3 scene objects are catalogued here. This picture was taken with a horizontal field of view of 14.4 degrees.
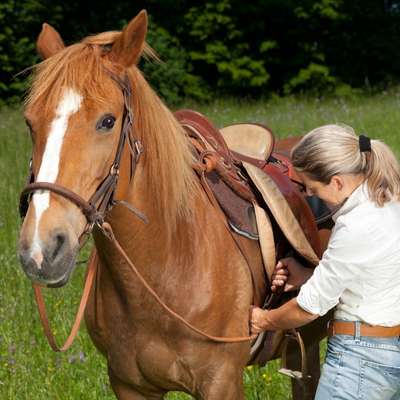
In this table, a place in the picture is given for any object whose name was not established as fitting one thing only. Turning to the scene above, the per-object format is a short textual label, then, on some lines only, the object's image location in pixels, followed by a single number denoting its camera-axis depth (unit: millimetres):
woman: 5732
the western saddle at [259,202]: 6624
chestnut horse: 5099
